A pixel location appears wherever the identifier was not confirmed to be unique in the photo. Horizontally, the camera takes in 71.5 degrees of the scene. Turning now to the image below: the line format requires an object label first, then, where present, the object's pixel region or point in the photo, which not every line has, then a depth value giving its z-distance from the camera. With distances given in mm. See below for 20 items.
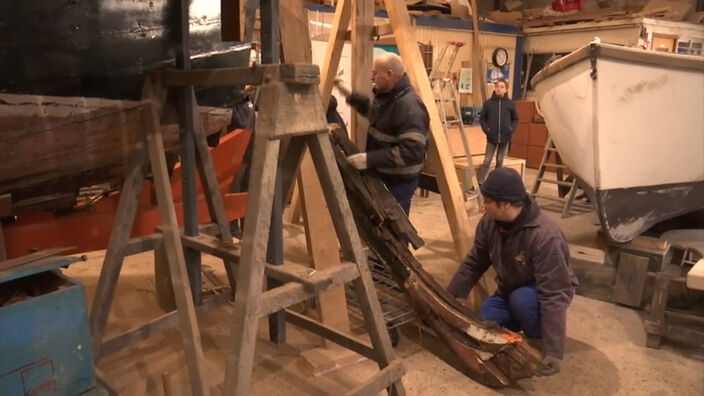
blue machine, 1473
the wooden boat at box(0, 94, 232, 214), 1974
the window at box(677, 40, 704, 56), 8500
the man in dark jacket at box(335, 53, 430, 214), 2709
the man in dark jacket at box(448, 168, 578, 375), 2150
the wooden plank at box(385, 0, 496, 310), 2928
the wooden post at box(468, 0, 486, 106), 8202
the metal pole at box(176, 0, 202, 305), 2109
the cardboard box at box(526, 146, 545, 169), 8078
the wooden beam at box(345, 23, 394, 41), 3165
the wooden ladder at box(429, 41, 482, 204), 5703
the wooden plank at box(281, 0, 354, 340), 2400
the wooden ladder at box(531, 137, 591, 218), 5430
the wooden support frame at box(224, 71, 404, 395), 1455
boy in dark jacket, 5980
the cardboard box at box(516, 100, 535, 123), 8125
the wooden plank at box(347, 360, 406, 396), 1724
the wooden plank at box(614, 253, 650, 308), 2965
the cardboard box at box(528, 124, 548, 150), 7934
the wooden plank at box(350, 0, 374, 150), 3072
